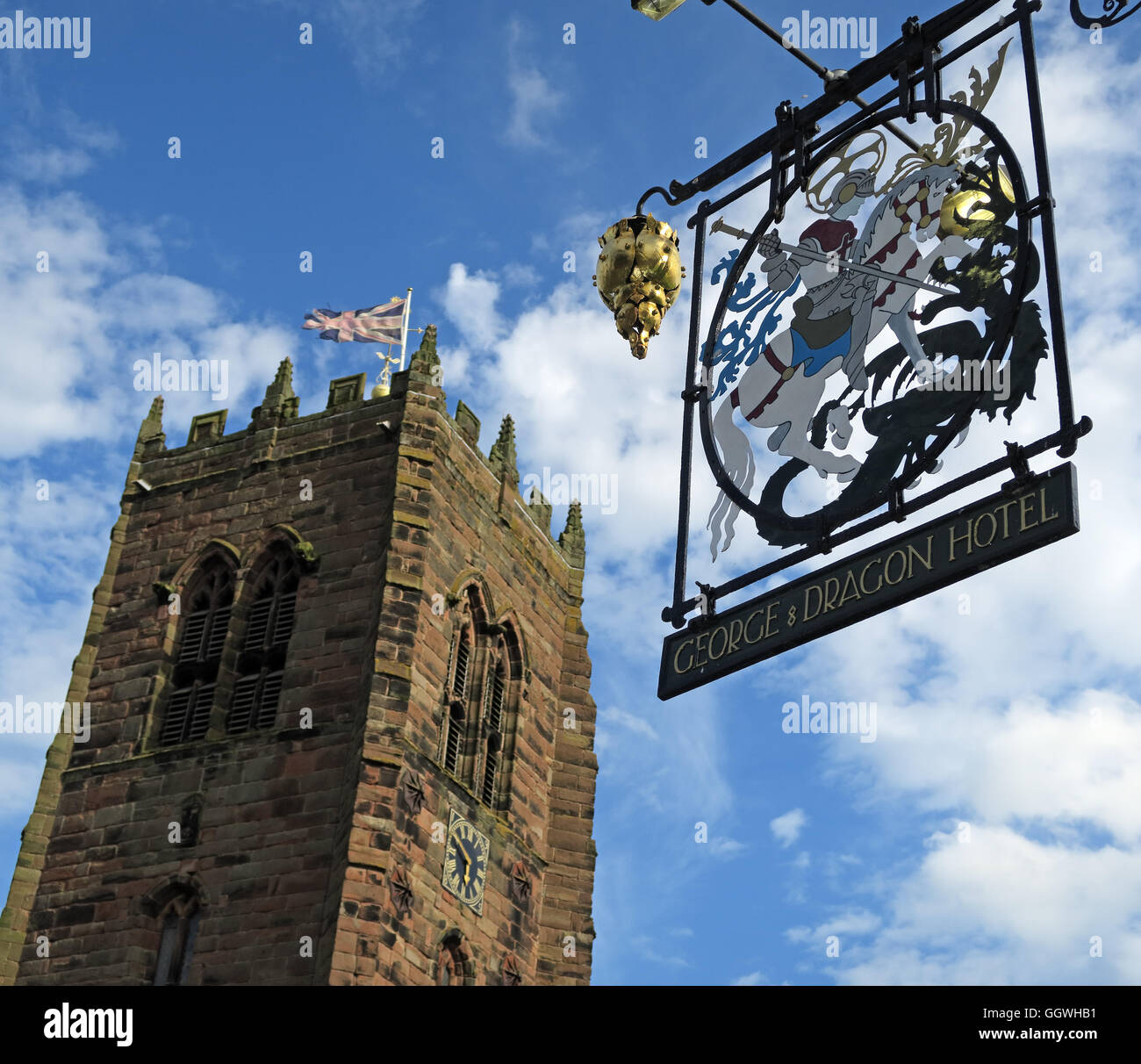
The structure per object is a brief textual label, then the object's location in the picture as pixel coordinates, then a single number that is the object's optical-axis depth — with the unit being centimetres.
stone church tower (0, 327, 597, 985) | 3120
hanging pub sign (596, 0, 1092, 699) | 729
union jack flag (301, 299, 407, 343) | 4144
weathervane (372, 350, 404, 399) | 4091
